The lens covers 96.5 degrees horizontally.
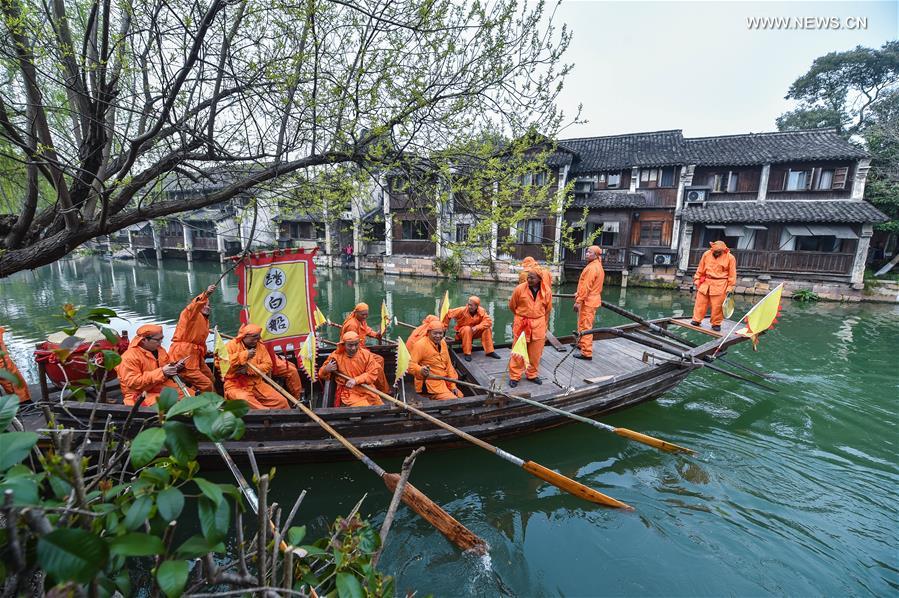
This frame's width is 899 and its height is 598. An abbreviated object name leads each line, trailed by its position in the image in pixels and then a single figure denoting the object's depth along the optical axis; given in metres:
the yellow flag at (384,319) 8.55
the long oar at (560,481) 4.16
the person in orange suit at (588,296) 7.28
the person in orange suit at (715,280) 8.65
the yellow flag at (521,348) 6.08
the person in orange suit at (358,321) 7.16
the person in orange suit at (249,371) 5.48
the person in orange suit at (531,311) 6.47
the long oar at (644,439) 4.95
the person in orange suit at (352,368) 5.78
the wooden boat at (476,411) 5.06
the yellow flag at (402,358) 5.32
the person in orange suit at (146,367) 4.91
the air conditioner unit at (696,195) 21.14
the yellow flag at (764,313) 6.94
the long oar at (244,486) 2.03
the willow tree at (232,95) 4.21
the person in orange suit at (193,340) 5.56
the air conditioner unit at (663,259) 21.72
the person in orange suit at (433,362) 6.27
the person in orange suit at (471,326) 7.66
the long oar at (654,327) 7.92
